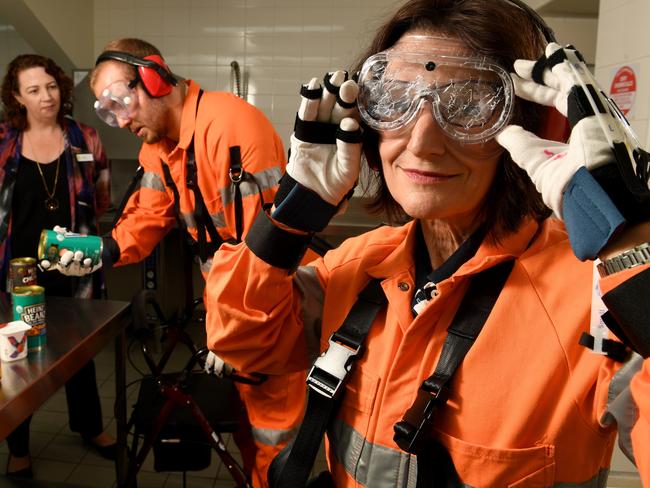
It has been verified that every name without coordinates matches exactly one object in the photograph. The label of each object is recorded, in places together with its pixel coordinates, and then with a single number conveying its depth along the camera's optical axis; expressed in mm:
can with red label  1855
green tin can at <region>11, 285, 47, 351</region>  1756
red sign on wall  2318
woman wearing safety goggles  760
